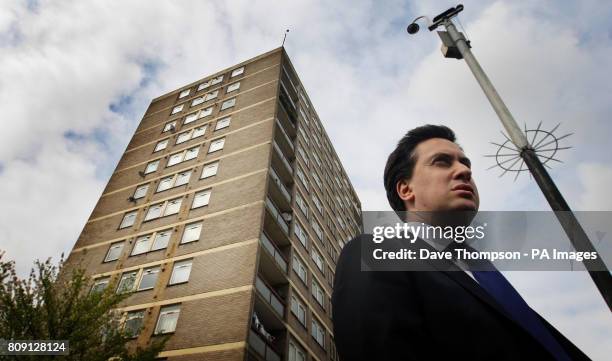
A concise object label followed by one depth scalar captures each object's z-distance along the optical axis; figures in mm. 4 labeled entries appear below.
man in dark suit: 1229
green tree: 10570
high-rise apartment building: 16000
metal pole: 3217
